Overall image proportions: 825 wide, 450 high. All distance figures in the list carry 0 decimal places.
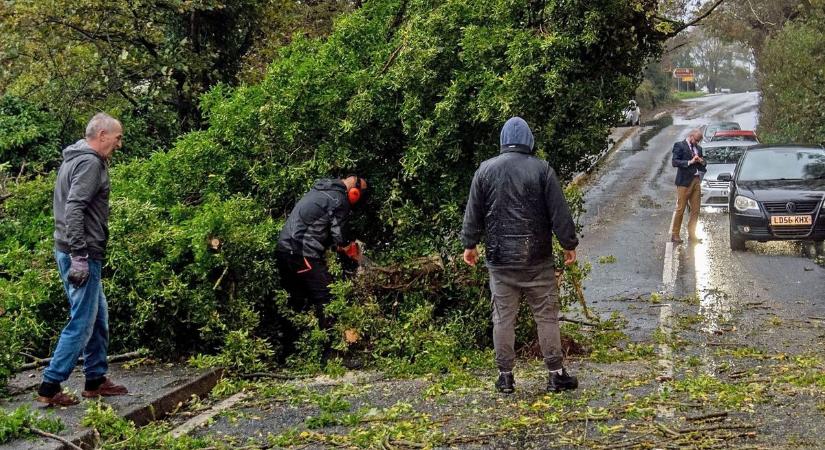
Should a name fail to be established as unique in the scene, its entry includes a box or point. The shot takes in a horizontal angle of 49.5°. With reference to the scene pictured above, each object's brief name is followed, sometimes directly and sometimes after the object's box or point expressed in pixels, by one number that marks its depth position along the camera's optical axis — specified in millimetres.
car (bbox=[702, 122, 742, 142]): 37019
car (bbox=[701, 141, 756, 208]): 20641
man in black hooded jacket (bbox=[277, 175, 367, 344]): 7828
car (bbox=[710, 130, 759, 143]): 28266
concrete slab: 5586
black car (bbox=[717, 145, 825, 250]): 13891
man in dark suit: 15758
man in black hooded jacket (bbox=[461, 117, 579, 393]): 6402
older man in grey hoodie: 5891
